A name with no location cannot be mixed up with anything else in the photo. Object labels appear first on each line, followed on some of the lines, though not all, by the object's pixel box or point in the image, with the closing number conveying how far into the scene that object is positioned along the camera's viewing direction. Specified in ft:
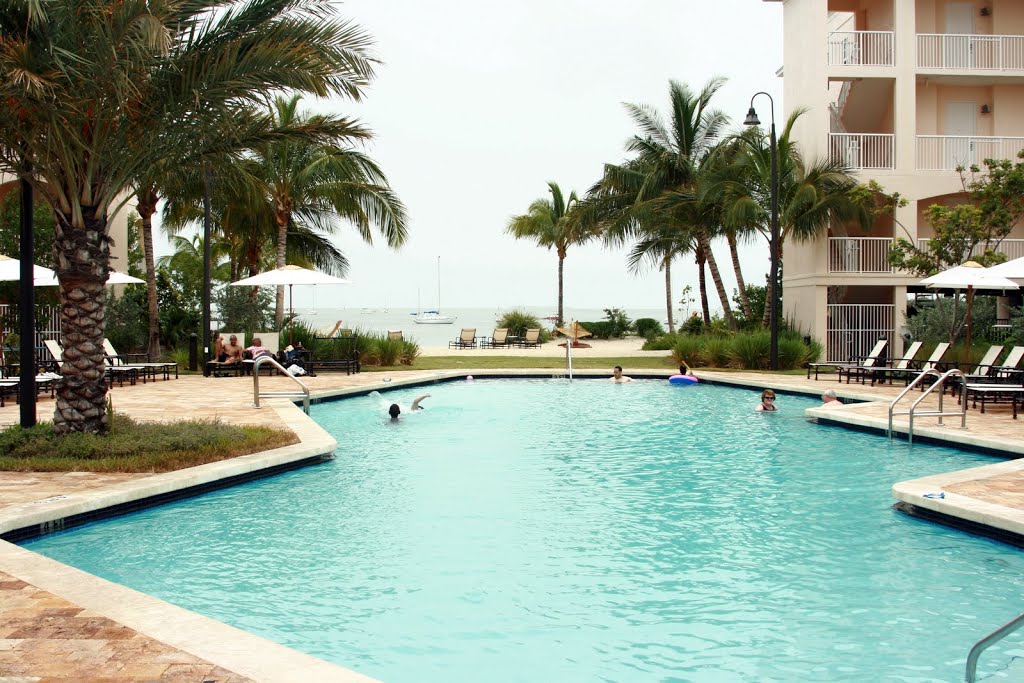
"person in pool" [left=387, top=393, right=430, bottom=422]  47.45
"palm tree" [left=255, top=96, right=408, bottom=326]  79.00
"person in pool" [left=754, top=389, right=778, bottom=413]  50.60
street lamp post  67.87
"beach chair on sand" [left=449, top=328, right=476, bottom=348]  119.55
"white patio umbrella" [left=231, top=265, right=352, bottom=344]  68.18
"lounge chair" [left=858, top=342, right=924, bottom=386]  60.08
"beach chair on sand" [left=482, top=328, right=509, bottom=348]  118.01
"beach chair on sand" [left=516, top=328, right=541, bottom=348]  121.70
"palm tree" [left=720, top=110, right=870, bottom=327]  77.10
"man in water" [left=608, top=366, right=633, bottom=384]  68.18
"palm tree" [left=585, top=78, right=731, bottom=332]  93.20
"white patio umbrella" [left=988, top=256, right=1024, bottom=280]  43.99
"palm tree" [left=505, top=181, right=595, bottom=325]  139.28
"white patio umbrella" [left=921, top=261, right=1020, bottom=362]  50.19
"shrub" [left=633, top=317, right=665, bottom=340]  135.95
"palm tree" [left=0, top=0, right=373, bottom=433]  28.60
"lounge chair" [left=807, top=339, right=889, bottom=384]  63.05
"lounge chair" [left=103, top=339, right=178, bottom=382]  61.77
